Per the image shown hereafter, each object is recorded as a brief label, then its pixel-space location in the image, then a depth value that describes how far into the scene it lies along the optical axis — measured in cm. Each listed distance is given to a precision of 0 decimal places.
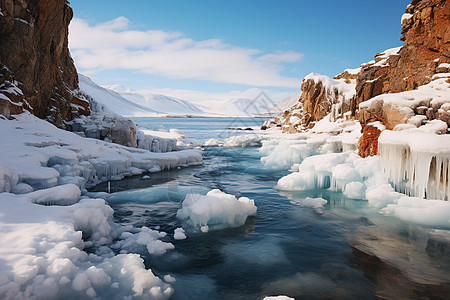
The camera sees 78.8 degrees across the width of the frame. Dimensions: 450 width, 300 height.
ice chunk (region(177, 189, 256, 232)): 843
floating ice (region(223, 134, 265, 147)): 3612
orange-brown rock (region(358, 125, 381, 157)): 1341
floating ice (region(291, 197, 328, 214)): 1052
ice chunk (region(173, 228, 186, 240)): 762
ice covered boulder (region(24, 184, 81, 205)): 748
